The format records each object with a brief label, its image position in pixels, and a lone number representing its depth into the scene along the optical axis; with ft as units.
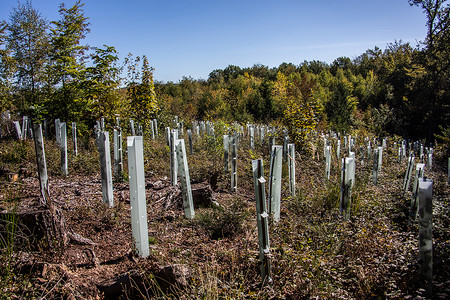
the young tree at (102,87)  30.30
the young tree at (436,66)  81.30
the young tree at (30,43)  37.22
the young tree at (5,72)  42.68
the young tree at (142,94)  40.19
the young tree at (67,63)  35.43
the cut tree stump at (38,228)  9.55
